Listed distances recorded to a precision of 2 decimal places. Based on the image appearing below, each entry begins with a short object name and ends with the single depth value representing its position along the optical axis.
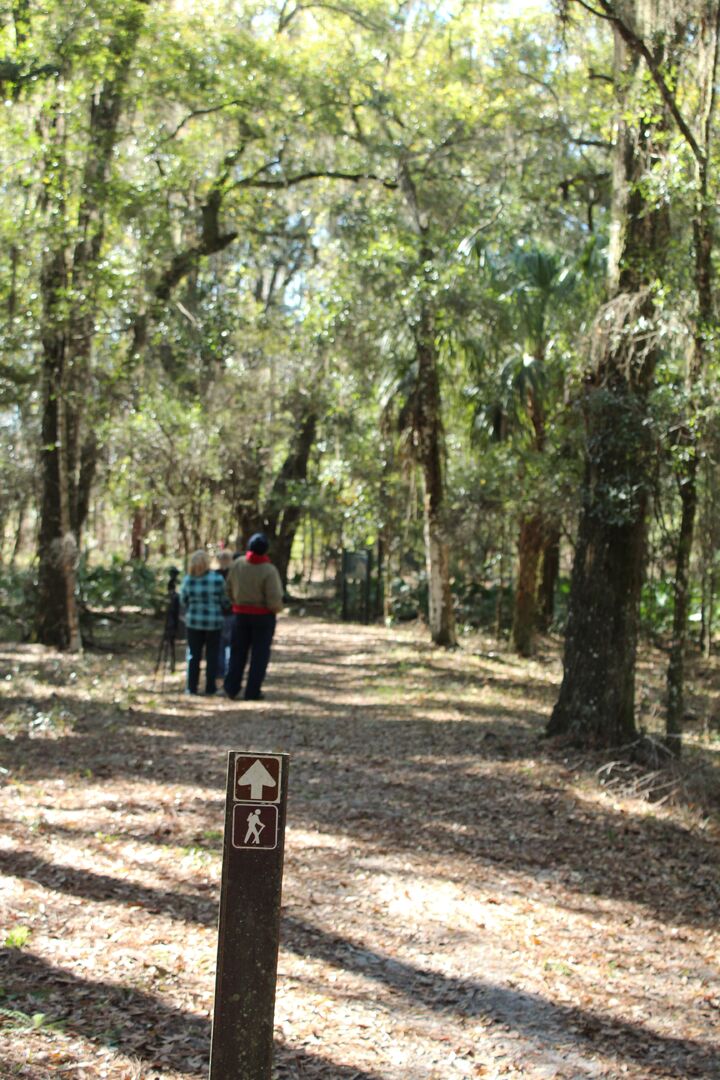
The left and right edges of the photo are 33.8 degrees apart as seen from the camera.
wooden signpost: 3.26
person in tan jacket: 13.39
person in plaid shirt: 14.02
